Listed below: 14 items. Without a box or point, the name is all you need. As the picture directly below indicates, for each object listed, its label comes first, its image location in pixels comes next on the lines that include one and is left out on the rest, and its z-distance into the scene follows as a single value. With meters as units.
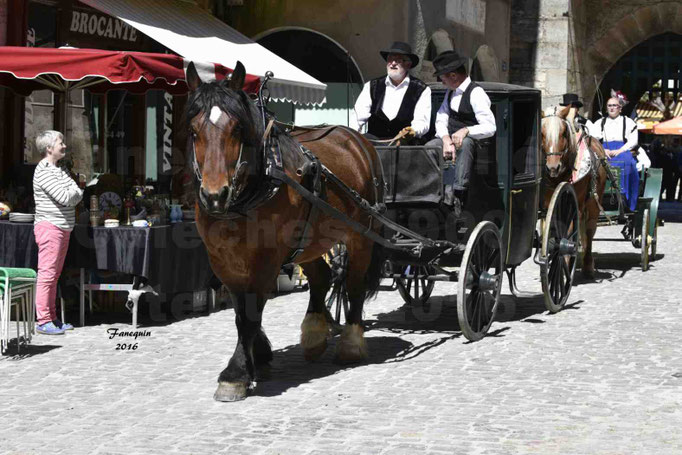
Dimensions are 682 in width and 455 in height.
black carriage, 8.88
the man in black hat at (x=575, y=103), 13.73
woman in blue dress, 14.50
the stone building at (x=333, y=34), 18.48
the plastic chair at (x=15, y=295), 8.12
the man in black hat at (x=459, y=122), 8.91
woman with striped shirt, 9.22
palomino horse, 12.30
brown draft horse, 6.64
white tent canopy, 13.25
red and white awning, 9.70
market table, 9.66
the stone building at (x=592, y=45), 25.91
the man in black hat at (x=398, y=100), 8.97
